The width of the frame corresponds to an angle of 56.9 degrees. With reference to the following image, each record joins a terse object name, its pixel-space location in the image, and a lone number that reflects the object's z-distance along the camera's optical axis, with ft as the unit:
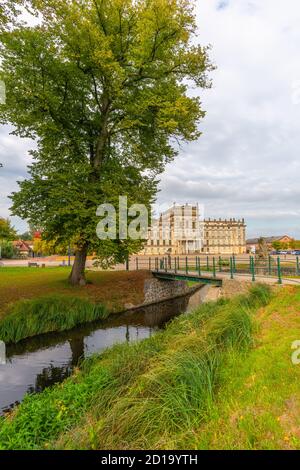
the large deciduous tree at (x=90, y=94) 45.50
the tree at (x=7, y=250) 151.94
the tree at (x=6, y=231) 140.97
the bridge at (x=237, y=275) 39.73
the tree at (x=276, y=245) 279.98
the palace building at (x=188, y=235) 330.34
